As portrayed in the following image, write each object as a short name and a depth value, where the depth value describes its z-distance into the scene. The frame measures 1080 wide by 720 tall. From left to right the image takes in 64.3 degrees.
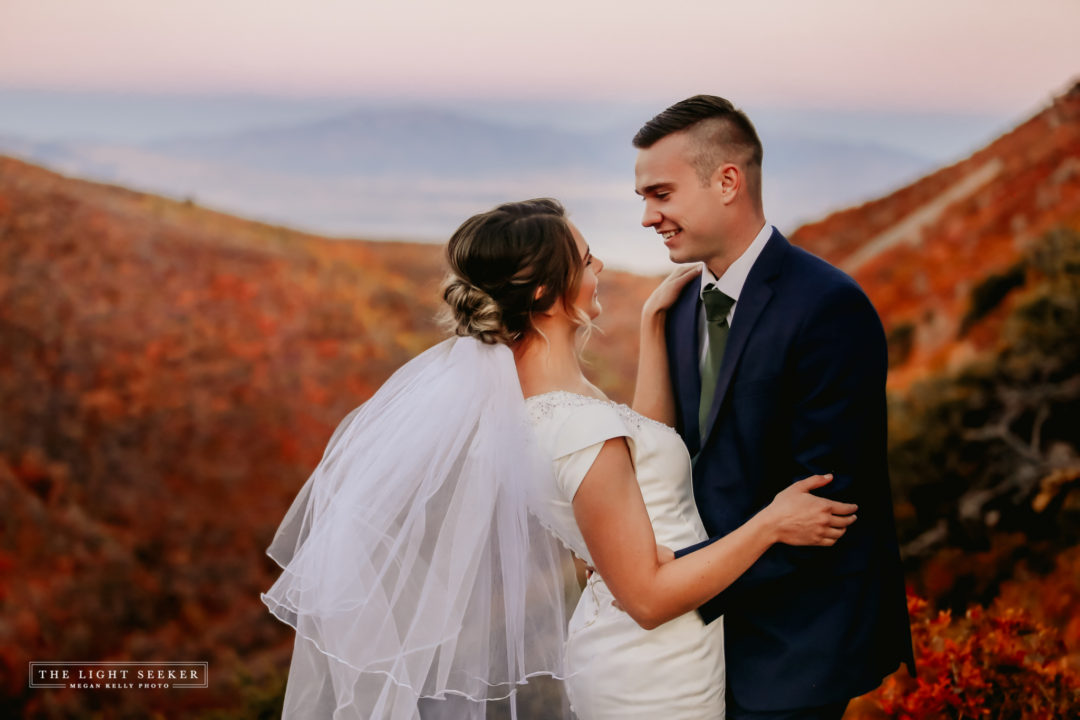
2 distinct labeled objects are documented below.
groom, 2.19
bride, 2.15
